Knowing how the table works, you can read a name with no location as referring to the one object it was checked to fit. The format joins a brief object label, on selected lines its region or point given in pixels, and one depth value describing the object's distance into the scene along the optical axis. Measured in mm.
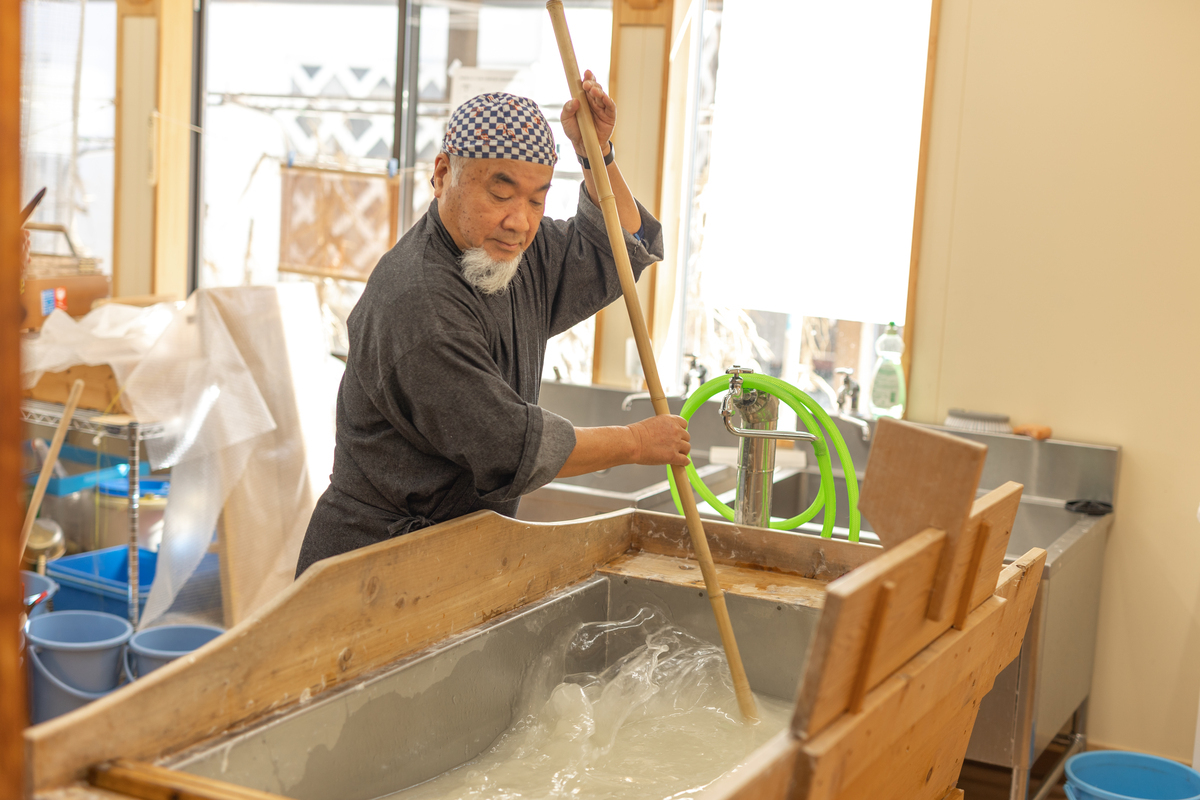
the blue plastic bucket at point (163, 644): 2752
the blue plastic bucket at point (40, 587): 2947
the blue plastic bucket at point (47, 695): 2719
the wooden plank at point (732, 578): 1604
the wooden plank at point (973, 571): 1131
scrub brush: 2832
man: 1449
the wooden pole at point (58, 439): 2279
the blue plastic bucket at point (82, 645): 2727
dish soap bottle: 2969
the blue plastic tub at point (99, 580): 3199
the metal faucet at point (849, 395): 2967
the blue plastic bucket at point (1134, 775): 2250
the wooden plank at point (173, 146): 4055
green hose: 1938
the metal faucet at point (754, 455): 1932
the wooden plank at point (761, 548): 1686
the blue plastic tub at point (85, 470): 3689
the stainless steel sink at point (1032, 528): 2154
